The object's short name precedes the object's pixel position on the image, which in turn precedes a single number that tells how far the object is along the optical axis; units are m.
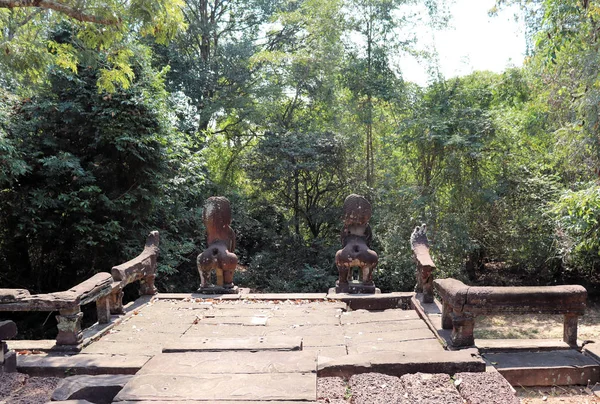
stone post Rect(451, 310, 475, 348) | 4.08
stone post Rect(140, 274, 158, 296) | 6.62
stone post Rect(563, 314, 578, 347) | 4.36
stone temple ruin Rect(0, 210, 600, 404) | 3.23
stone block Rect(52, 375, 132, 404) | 3.34
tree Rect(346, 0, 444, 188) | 11.09
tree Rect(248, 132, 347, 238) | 11.17
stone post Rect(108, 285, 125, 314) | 5.53
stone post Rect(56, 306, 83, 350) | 4.33
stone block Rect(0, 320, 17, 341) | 3.85
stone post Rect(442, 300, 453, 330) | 4.64
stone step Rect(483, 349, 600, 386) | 3.94
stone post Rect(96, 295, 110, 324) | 5.15
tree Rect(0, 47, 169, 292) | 8.48
